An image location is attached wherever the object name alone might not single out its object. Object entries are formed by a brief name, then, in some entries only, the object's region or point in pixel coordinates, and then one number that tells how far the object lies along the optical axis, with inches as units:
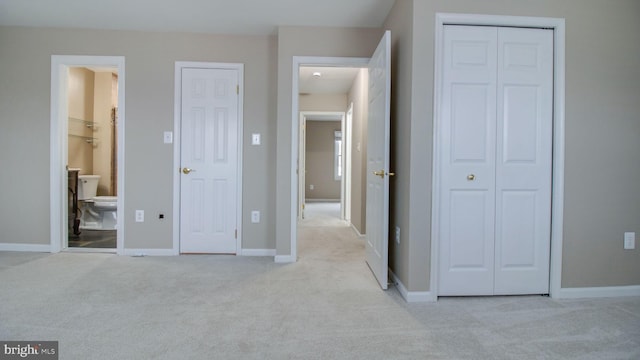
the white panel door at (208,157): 149.0
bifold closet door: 99.8
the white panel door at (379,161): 107.2
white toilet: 188.9
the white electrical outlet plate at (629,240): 105.1
